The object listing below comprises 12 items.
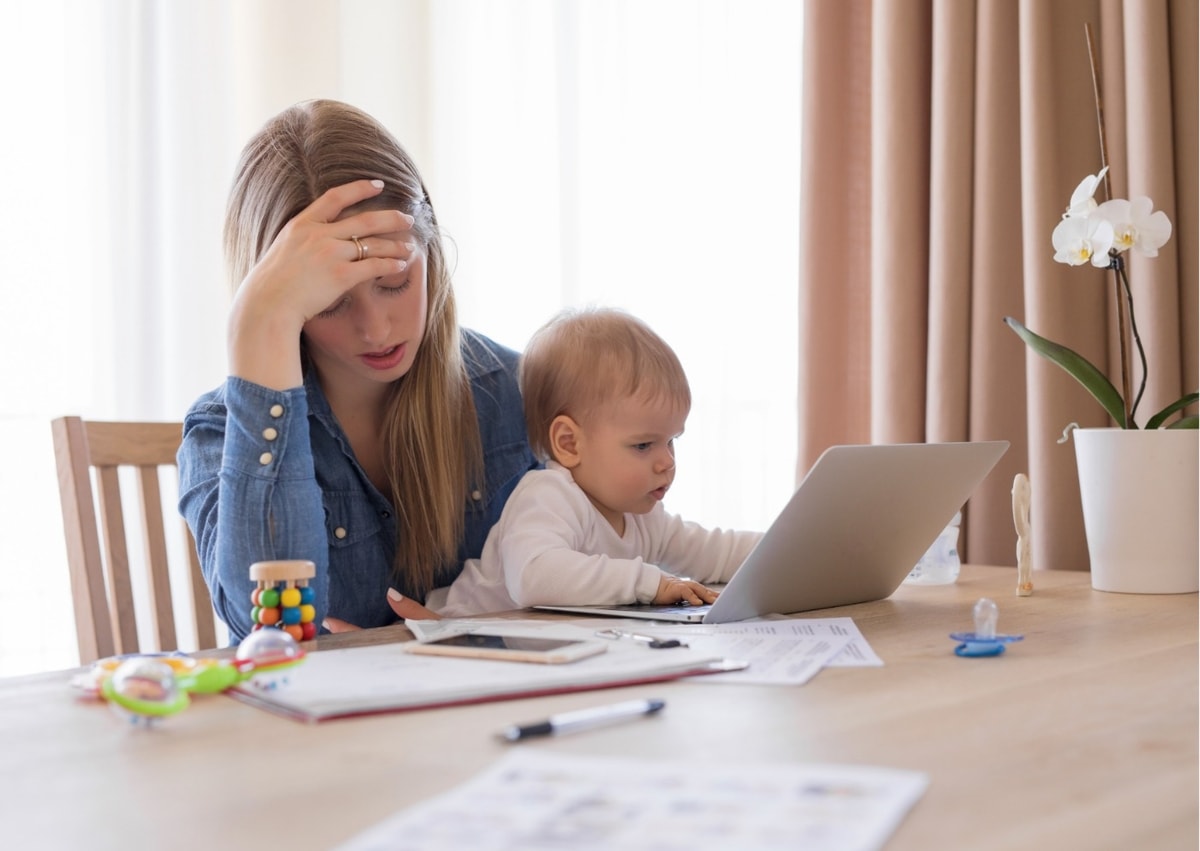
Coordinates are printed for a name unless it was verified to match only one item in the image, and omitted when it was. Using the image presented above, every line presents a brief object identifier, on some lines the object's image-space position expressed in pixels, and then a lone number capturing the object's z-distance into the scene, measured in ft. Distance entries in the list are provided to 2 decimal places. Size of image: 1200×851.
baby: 3.95
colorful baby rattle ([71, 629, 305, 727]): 2.19
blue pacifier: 2.85
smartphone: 2.71
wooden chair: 4.24
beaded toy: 2.98
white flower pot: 4.15
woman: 3.86
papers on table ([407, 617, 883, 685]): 2.65
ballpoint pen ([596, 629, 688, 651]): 2.92
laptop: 3.36
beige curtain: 5.90
